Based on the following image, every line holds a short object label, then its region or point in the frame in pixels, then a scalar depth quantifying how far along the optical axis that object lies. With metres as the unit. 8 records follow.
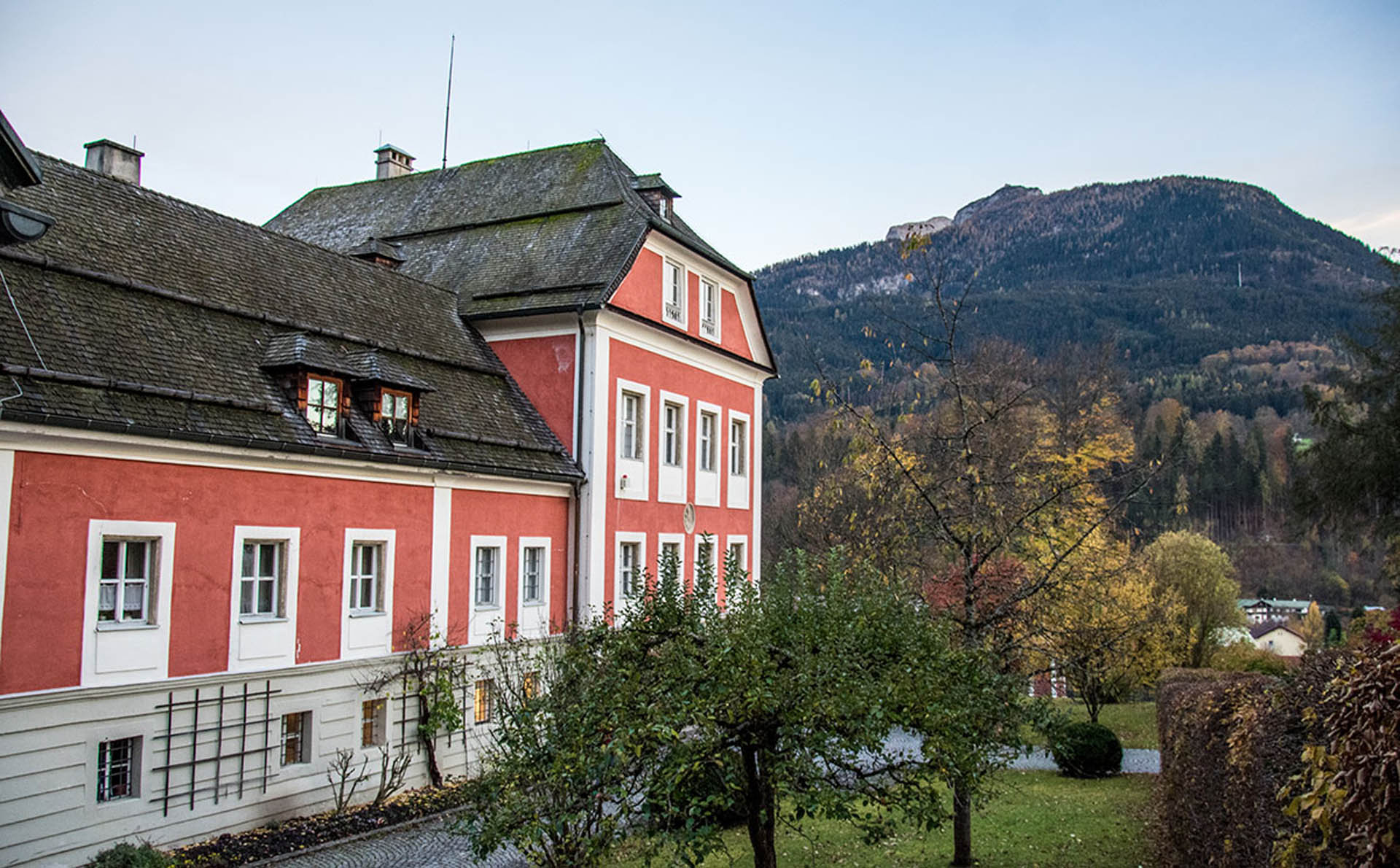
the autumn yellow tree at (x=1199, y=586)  31.30
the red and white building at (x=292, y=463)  12.32
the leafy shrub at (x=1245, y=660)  24.28
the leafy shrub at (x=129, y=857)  11.88
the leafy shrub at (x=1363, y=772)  3.45
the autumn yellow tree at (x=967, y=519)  12.20
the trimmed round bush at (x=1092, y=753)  21.11
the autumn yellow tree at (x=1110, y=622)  18.88
